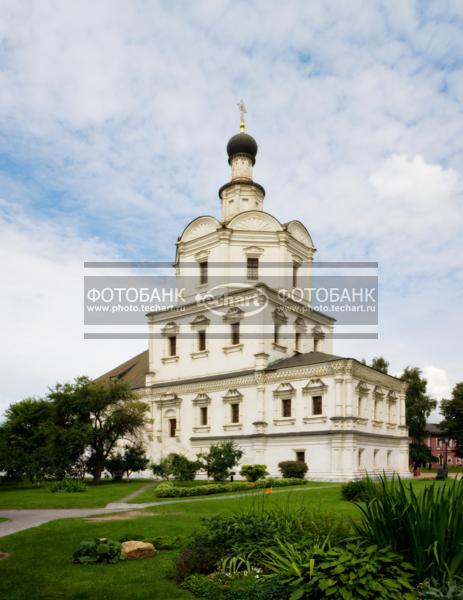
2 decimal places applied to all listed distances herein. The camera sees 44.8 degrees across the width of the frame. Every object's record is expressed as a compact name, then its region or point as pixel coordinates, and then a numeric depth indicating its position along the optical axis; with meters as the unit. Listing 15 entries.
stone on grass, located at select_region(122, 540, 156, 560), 10.77
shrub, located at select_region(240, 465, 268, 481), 31.77
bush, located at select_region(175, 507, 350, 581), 8.81
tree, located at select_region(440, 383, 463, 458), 54.66
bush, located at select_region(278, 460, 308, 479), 31.94
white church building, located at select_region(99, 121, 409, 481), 33.69
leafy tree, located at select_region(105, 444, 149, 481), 37.09
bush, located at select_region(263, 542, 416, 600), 6.54
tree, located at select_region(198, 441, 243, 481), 31.09
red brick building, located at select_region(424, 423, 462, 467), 86.19
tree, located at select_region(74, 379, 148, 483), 34.69
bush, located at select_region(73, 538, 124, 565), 10.48
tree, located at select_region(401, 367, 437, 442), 53.19
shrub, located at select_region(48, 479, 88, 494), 28.38
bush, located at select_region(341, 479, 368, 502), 19.80
